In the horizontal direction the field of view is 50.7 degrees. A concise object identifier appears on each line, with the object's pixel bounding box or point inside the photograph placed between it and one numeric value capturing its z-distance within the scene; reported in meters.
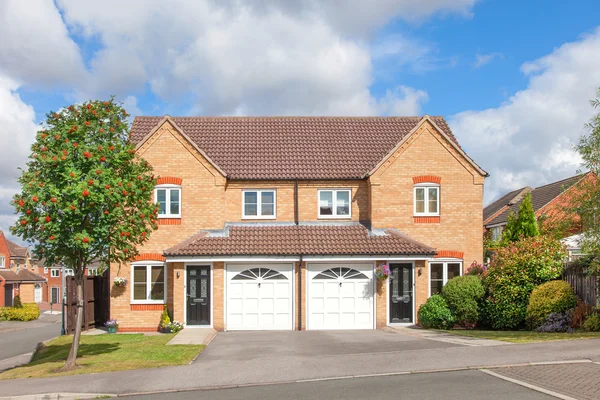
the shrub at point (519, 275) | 21.66
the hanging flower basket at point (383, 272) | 23.62
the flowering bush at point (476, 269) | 24.34
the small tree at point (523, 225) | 28.41
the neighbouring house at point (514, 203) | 40.72
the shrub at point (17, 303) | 54.87
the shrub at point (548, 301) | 20.23
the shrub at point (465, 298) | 22.80
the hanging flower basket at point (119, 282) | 24.44
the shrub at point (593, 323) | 18.73
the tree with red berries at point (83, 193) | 15.22
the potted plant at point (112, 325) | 24.17
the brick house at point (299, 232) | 23.95
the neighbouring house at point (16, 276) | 65.75
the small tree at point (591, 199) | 18.92
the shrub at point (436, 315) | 22.94
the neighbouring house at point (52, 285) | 91.38
